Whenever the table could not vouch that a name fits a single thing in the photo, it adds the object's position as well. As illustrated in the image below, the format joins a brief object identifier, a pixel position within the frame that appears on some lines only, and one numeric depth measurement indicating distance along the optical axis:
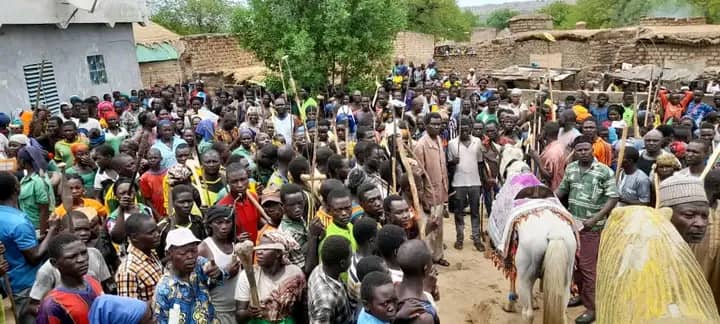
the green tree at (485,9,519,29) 65.12
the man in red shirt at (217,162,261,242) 4.45
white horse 4.35
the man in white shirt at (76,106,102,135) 8.66
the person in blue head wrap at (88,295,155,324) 2.56
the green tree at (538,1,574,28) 48.16
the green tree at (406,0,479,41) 37.16
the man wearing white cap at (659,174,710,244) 2.61
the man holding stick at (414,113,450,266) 6.31
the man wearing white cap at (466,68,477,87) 16.03
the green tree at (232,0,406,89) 13.16
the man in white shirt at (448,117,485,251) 6.83
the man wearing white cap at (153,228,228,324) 2.98
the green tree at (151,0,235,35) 45.00
